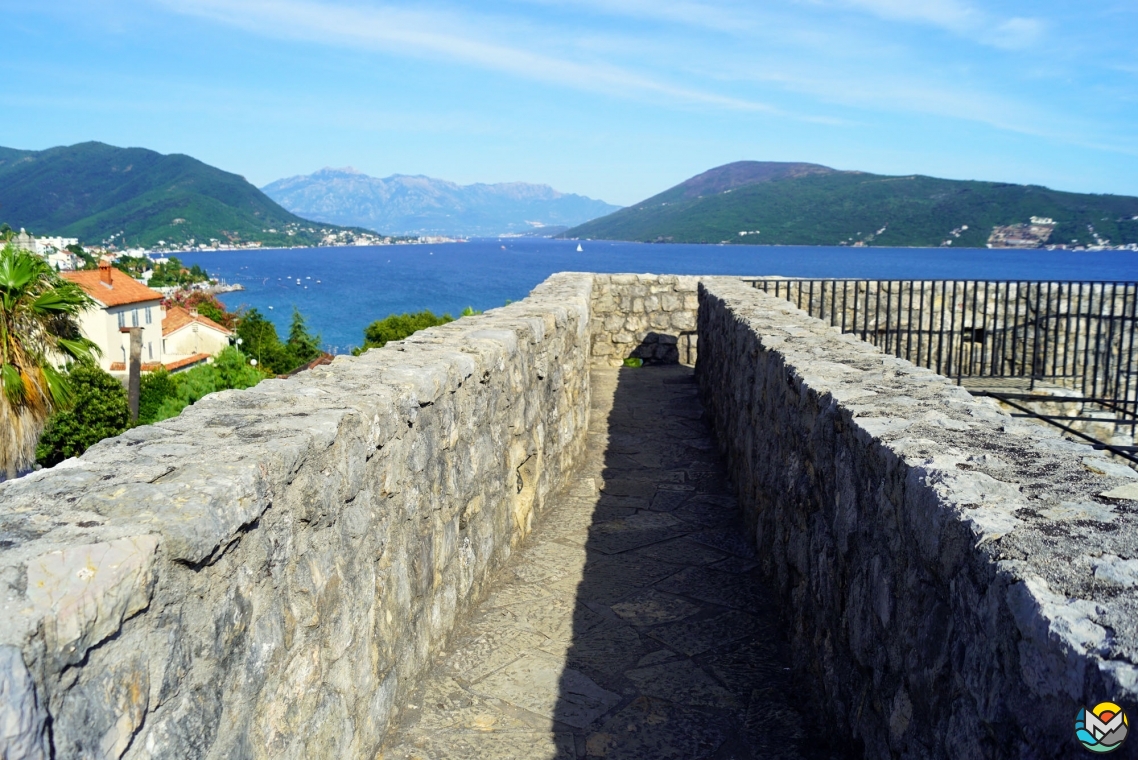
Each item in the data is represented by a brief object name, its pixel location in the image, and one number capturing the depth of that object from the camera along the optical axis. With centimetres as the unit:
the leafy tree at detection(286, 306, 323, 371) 6180
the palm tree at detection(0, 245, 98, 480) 985
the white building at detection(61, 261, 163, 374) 5466
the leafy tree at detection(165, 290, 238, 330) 7981
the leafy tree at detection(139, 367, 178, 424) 4403
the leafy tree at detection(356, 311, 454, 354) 4822
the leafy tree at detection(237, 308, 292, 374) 6206
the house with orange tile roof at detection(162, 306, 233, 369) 6700
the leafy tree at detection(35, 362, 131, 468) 2962
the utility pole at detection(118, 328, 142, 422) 2642
